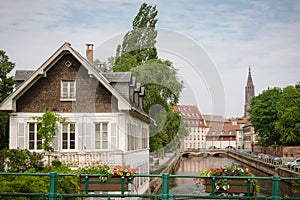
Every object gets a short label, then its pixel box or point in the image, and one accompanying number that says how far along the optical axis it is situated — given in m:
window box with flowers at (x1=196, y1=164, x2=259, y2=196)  10.50
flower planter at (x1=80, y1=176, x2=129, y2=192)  11.44
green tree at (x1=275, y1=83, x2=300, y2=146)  62.62
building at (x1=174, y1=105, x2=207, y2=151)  118.94
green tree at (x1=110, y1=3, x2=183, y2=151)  38.50
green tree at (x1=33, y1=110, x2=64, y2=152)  23.95
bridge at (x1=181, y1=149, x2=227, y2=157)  117.36
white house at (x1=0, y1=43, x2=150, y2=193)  25.34
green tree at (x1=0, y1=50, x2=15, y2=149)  45.68
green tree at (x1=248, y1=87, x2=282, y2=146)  76.44
